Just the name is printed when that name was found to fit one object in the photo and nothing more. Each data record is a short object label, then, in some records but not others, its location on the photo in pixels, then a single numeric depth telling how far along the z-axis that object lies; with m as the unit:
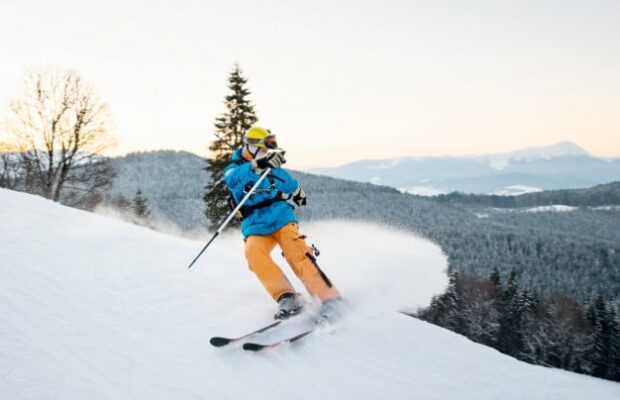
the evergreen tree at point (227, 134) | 22.30
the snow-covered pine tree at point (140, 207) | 39.85
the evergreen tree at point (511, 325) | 49.00
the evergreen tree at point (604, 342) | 43.81
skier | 5.01
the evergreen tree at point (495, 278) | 53.62
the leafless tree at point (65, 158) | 29.17
